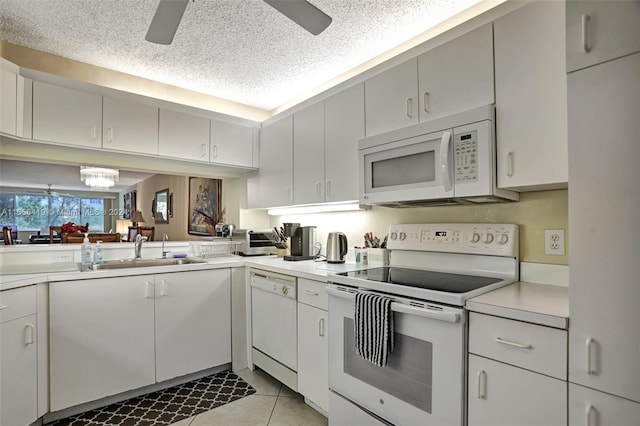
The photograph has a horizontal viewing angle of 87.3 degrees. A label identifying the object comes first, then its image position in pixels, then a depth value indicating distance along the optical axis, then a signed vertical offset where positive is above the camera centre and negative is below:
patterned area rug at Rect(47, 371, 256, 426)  2.06 -1.26
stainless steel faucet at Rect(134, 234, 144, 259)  2.79 -0.25
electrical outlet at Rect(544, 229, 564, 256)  1.64 -0.13
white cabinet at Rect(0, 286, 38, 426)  1.76 -0.78
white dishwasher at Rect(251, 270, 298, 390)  2.25 -0.79
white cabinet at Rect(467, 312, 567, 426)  1.10 -0.56
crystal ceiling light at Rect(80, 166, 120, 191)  2.78 +0.33
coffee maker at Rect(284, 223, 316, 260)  2.84 -0.21
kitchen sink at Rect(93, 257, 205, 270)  2.60 -0.39
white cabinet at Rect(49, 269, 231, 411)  2.05 -0.79
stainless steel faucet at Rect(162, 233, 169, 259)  2.97 -0.22
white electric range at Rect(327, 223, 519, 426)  1.36 -0.47
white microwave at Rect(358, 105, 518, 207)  1.60 +0.28
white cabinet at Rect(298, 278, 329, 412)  2.00 -0.79
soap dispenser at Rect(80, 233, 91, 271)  2.48 -0.28
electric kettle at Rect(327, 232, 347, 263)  2.47 -0.23
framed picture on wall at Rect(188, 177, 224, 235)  3.63 +0.15
